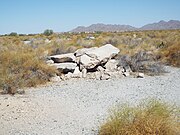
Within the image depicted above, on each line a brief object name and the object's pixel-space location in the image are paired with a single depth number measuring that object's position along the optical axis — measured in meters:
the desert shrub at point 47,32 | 63.22
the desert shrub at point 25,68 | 14.23
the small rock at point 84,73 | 16.75
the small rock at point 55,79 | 15.86
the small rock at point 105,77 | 16.39
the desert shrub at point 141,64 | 18.18
